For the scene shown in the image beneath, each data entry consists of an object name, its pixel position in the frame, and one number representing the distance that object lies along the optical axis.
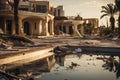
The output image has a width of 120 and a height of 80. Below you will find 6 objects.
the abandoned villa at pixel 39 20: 45.82
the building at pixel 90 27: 80.31
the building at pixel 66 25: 64.50
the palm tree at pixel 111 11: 64.56
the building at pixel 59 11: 73.62
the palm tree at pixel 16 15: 36.12
